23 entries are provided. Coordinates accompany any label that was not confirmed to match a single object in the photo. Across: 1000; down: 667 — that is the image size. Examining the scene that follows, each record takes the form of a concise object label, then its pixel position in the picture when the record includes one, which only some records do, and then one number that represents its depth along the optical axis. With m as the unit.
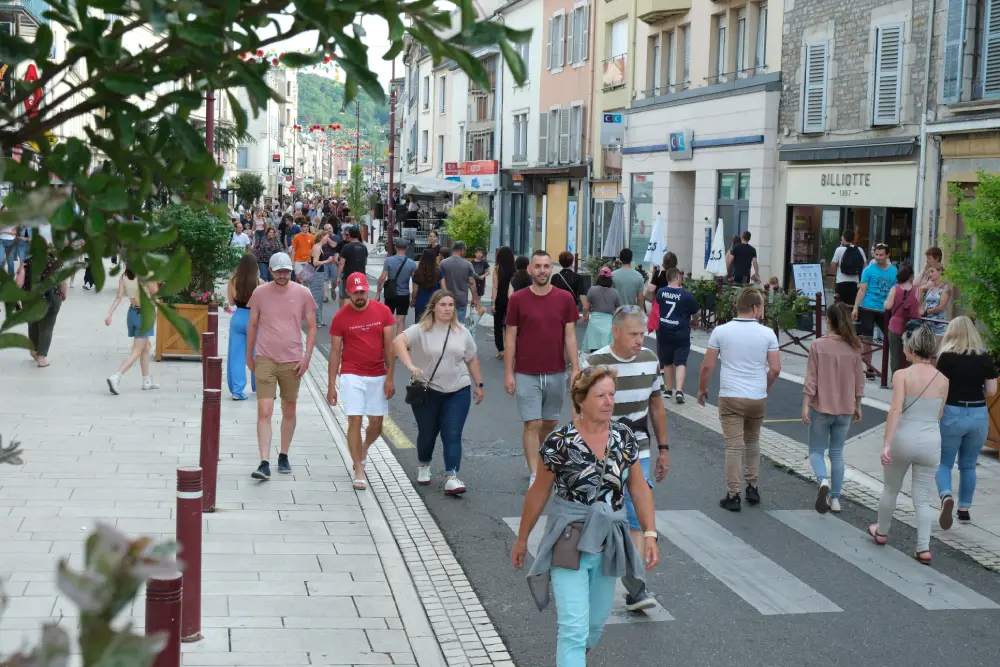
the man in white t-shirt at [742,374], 9.52
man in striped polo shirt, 7.64
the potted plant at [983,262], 10.92
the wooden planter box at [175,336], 16.28
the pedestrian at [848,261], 21.61
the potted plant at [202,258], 16.94
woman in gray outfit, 8.43
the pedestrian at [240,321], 13.14
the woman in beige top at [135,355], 13.95
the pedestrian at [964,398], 9.09
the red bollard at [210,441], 8.75
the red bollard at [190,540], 6.02
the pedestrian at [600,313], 13.73
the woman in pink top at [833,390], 9.52
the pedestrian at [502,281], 18.19
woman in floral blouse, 5.51
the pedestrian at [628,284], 14.63
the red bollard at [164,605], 4.64
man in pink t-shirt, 10.16
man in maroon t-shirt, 9.95
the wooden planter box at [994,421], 11.61
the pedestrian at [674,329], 13.89
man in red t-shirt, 9.91
